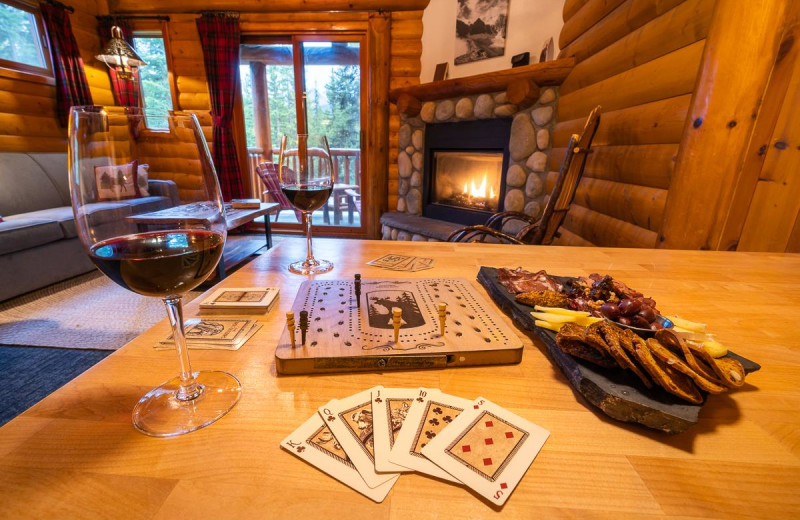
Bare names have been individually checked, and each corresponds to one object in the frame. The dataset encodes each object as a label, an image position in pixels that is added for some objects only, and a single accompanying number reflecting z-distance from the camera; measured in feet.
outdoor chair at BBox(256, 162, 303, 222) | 14.37
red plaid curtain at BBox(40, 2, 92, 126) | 12.71
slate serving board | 1.18
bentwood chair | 6.08
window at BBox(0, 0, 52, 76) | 11.73
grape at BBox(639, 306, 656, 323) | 1.65
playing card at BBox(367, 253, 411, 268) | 2.83
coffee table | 9.67
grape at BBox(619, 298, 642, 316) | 1.67
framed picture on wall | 10.20
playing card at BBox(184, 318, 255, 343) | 1.77
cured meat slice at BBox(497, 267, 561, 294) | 2.18
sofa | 8.13
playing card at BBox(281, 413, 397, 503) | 1.01
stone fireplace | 9.89
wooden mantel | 8.68
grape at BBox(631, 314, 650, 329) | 1.63
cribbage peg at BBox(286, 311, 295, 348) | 1.54
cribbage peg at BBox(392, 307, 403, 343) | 1.55
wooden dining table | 0.95
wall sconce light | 10.41
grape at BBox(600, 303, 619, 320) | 1.70
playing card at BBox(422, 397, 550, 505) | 1.02
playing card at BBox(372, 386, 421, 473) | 1.09
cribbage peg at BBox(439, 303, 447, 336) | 1.63
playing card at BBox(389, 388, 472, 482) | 1.08
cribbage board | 1.50
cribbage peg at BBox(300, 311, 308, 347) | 1.53
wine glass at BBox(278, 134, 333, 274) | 2.84
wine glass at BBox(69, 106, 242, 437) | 1.22
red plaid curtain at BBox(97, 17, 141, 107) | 14.24
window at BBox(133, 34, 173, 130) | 15.06
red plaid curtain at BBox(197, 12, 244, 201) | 13.73
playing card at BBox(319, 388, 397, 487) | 1.06
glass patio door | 14.19
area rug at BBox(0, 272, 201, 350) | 6.92
